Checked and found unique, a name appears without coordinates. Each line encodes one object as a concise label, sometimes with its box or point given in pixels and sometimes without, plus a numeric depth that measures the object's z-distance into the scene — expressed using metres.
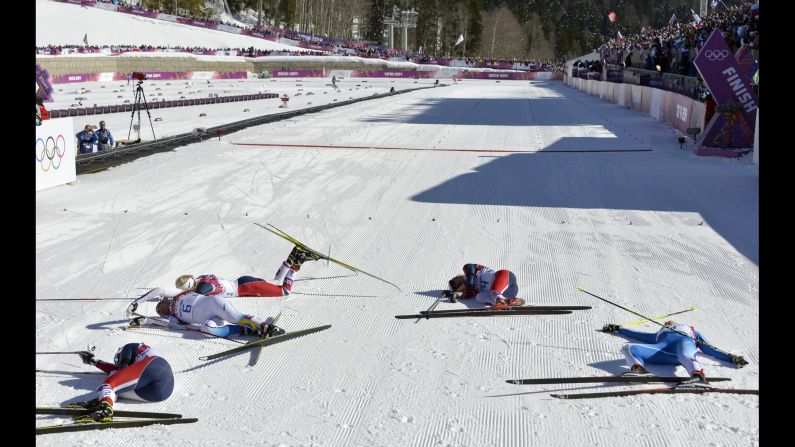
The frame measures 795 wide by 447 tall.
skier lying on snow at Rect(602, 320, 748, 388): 6.85
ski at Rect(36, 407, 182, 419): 6.04
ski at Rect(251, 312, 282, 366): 7.31
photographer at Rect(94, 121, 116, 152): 21.58
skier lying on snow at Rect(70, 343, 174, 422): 6.20
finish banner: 20.66
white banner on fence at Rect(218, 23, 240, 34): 102.12
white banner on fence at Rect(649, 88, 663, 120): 31.89
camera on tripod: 21.32
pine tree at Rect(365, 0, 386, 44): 144.25
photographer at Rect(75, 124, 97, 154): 21.16
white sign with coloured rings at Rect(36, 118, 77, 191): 15.71
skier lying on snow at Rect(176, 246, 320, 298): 9.10
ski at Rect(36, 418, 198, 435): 5.75
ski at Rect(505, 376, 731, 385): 6.72
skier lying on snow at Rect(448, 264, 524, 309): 8.78
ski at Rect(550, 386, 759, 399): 6.48
